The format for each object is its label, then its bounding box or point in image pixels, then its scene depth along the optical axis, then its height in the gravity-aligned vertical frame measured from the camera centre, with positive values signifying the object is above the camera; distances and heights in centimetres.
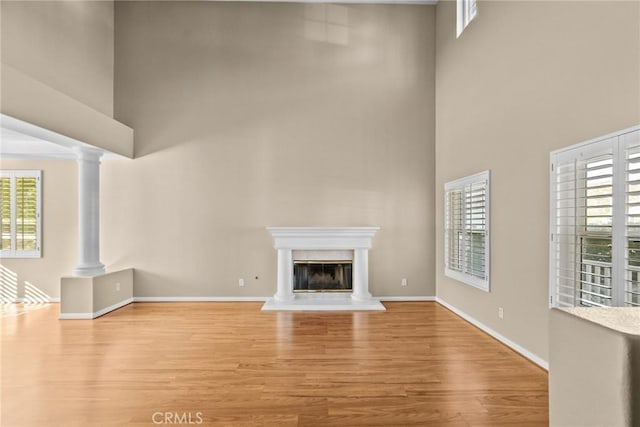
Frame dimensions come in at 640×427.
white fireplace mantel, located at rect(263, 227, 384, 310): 597 -55
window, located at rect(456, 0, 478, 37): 522 +296
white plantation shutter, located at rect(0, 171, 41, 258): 617 +3
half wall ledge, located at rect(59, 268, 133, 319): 518 -120
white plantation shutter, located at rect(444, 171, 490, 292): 457 -20
